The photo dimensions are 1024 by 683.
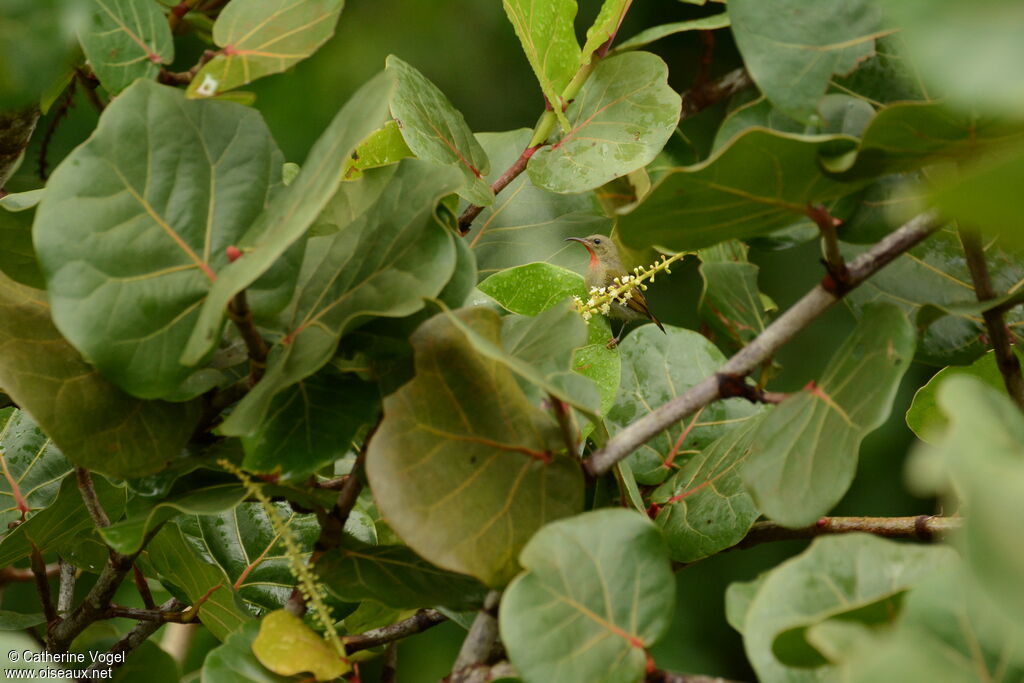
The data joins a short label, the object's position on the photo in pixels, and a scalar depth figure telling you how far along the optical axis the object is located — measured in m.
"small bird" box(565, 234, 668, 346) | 7.25
